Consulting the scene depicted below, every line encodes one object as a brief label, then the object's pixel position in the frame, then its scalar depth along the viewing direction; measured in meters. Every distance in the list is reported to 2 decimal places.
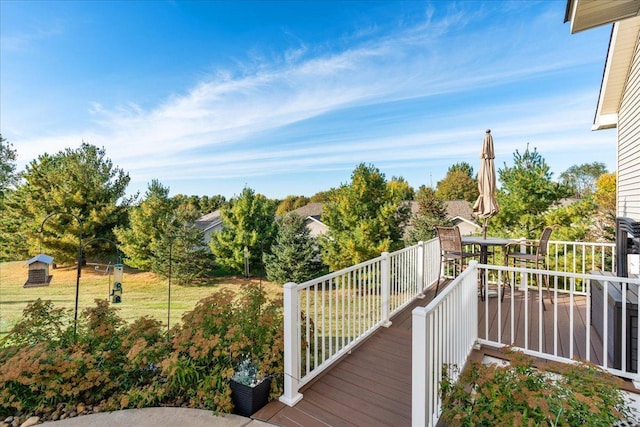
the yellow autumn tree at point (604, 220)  7.80
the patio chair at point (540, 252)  4.55
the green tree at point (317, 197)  36.06
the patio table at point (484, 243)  4.62
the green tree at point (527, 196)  8.55
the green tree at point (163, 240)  15.41
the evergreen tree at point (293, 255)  14.57
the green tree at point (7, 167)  16.92
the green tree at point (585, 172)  37.12
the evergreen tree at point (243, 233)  16.12
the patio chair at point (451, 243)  4.61
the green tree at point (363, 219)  13.14
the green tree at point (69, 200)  14.49
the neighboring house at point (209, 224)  20.25
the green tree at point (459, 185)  34.88
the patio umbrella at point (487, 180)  5.08
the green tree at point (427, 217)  13.02
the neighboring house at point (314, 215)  21.52
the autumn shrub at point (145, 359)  2.70
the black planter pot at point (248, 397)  2.58
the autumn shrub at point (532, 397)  1.56
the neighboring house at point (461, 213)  18.38
